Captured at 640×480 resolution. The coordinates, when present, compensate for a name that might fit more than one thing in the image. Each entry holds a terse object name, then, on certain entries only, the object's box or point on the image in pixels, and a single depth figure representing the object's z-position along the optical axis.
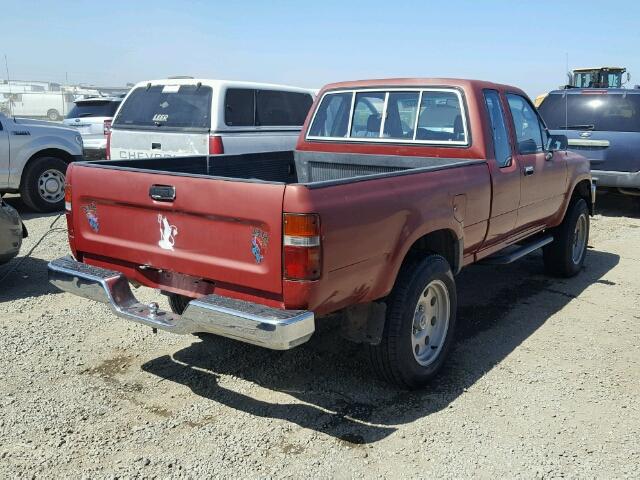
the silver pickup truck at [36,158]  9.05
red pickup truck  3.06
